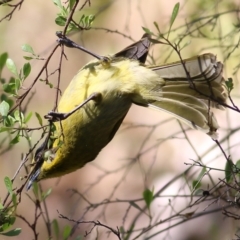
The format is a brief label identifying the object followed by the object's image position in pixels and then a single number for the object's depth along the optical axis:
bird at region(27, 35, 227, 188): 5.36
